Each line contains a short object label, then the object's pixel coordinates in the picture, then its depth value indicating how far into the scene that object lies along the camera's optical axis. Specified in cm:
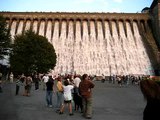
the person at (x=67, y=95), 609
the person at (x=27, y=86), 989
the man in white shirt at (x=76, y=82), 717
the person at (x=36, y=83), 1296
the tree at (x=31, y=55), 2295
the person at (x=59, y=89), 666
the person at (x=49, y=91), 720
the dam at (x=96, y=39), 2630
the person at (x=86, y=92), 584
